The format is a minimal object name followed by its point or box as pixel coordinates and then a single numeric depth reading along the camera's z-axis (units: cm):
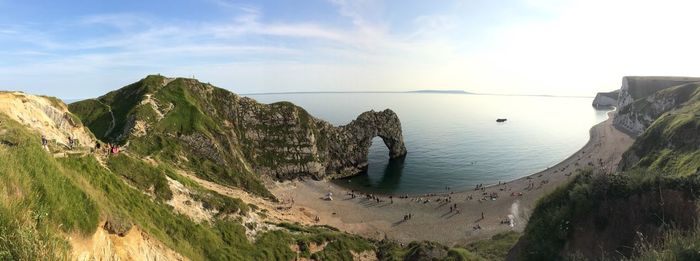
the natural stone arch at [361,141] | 10006
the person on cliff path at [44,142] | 2430
